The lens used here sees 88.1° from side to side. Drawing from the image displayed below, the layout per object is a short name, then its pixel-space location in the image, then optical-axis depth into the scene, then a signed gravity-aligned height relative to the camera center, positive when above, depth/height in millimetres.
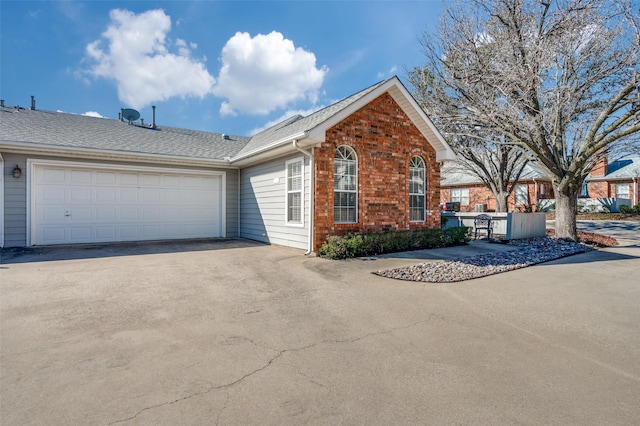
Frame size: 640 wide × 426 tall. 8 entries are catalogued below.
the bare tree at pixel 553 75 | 9906 +4402
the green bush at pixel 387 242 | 8359 -869
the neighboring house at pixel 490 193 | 25688 +1545
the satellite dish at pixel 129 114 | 14312 +4208
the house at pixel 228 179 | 9164 +1010
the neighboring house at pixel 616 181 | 24698 +2305
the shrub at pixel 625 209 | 21703 +77
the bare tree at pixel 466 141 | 13826 +3212
